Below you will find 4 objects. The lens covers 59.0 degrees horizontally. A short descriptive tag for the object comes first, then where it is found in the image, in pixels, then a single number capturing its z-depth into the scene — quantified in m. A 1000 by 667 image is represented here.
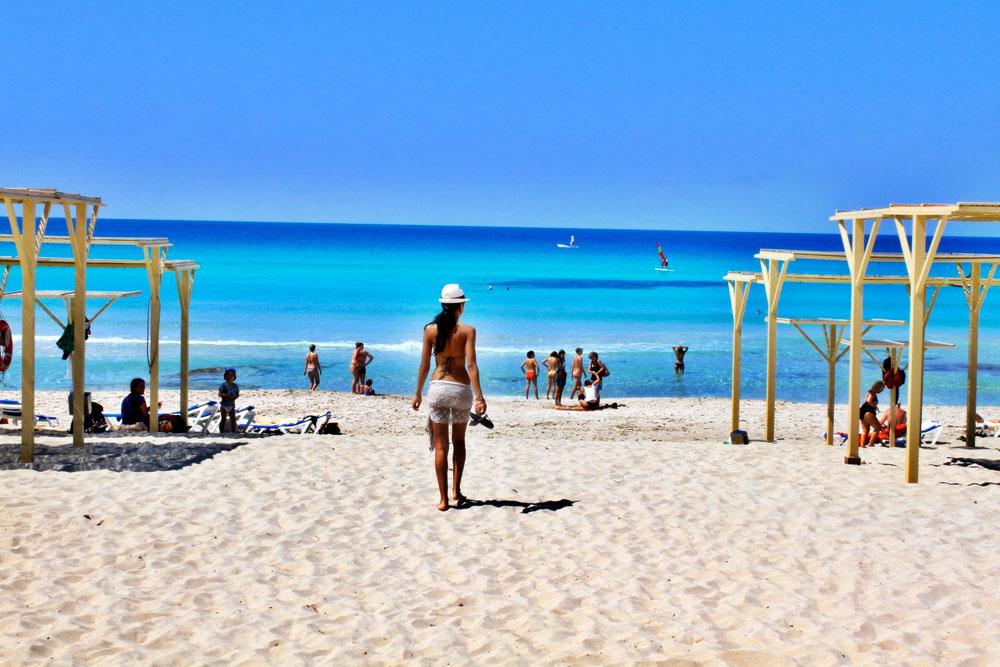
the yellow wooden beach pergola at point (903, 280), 7.24
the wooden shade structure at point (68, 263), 7.38
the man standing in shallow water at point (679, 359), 24.16
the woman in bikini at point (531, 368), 18.86
